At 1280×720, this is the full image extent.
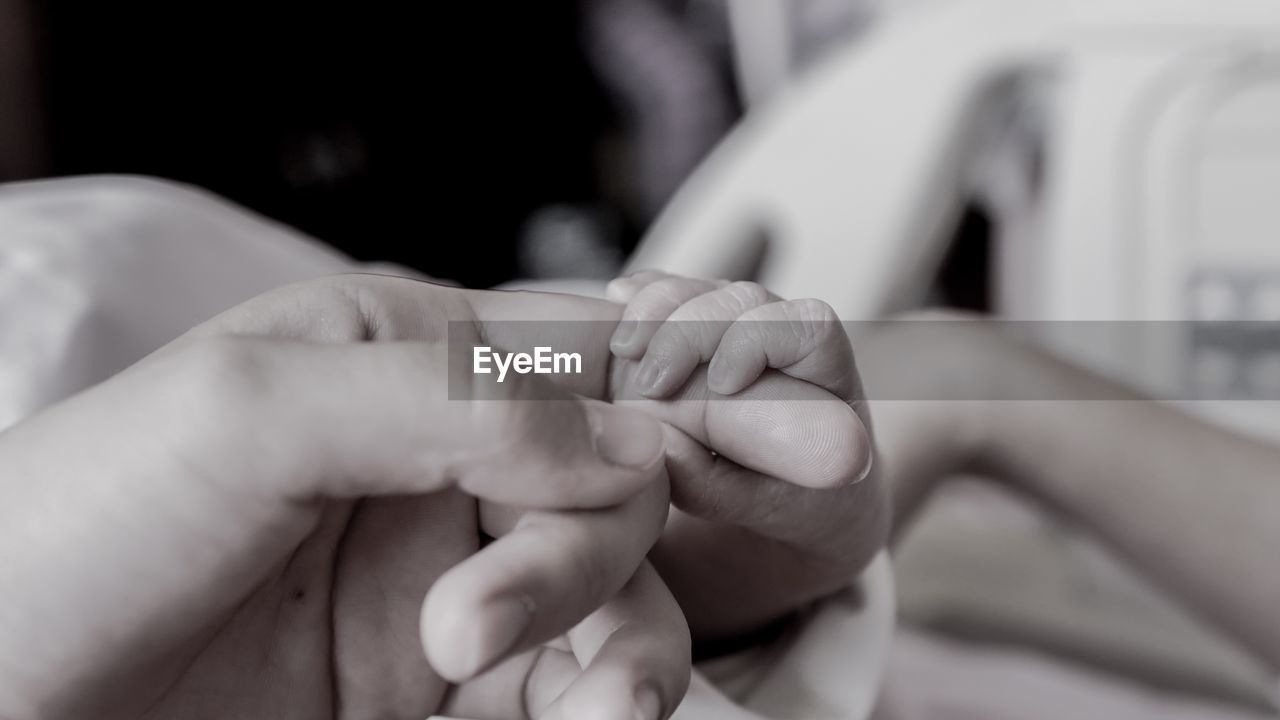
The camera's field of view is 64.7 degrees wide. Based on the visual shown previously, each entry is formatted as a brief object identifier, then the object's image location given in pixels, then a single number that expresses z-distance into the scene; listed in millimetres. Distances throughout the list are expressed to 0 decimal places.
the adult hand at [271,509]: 195
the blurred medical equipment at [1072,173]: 650
